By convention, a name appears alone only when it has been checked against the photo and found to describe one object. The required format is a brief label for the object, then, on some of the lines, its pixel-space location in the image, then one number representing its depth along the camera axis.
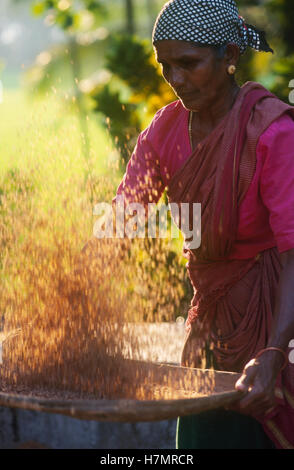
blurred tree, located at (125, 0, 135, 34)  23.73
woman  3.48
